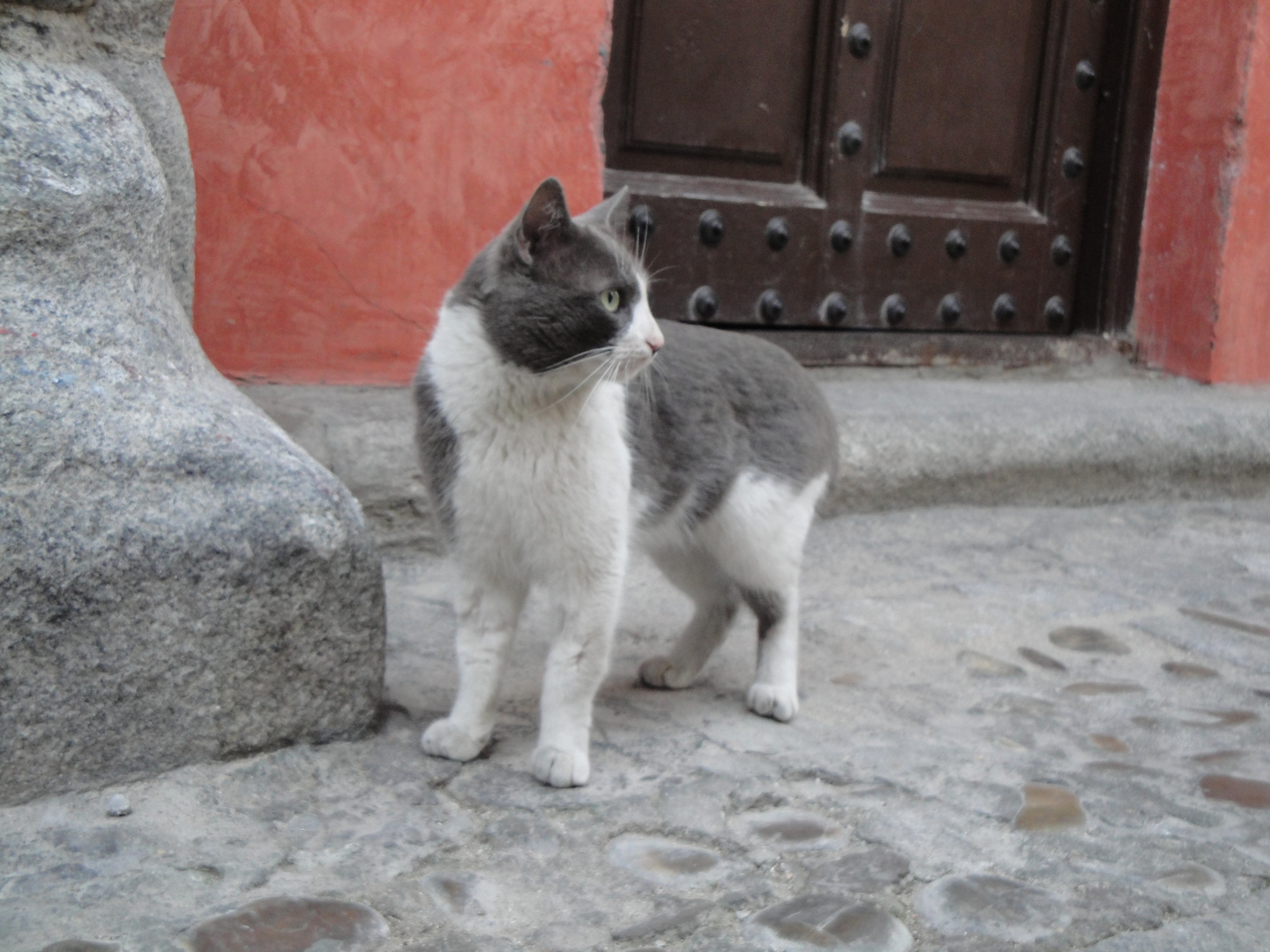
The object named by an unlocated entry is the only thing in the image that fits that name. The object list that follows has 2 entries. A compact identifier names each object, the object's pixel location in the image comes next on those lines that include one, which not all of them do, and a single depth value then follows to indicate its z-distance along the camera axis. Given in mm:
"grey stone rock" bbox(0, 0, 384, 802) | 1601
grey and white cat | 1859
